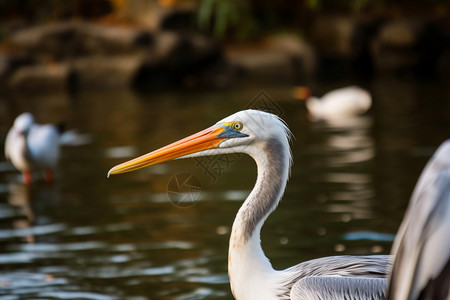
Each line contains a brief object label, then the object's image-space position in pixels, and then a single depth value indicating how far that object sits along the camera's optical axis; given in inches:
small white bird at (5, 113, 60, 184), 378.0
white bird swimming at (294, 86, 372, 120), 542.3
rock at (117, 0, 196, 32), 814.5
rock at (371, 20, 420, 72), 780.6
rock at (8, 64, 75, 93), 758.5
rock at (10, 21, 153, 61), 780.0
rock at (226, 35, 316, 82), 780.0
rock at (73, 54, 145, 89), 769.6
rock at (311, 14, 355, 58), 808.9
